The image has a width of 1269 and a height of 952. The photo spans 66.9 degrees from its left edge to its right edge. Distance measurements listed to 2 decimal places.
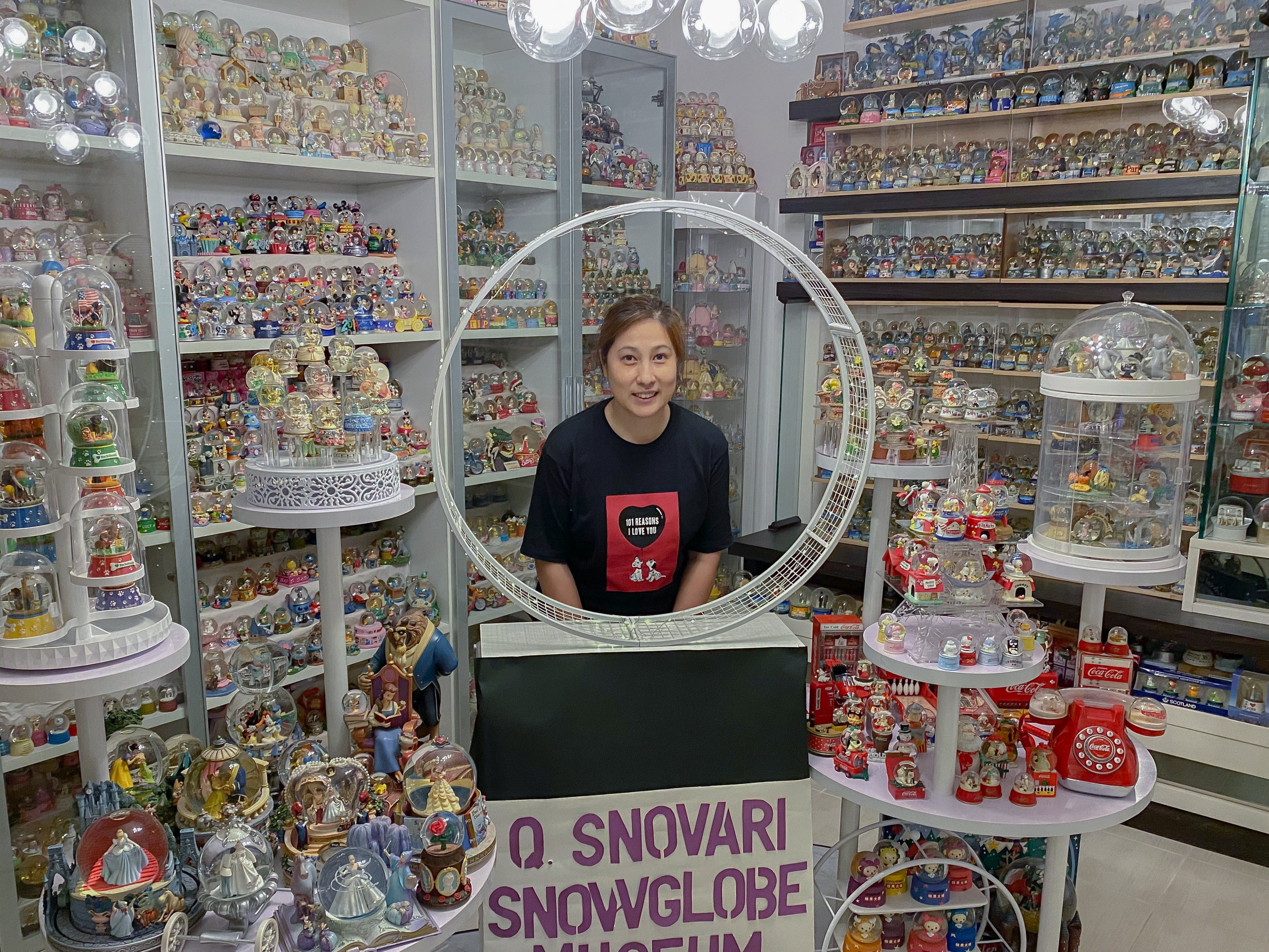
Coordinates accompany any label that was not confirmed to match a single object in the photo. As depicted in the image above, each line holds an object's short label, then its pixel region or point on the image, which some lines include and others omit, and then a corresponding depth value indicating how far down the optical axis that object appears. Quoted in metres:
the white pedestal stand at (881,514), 2.35
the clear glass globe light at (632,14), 1.84
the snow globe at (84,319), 1.57
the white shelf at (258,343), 2.68
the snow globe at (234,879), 1.34
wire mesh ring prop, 1.65
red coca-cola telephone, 1.74
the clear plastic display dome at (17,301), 1.71
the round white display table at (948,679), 1.64
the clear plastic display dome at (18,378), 1.55
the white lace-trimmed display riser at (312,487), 1.74
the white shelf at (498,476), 3.57
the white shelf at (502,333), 3.49
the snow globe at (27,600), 1.44
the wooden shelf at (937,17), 3.52
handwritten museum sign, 1.62
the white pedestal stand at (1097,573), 1.93
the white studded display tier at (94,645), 1.43
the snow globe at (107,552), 1.50
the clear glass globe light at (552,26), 1.83
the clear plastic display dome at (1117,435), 1.97
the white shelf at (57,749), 2.16
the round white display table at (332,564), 1.73
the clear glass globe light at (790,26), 2.01
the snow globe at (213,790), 1.46
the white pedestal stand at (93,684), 1.41
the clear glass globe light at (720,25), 1.99
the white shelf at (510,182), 3.39
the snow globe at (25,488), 1.49
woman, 2.16
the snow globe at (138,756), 1.56
